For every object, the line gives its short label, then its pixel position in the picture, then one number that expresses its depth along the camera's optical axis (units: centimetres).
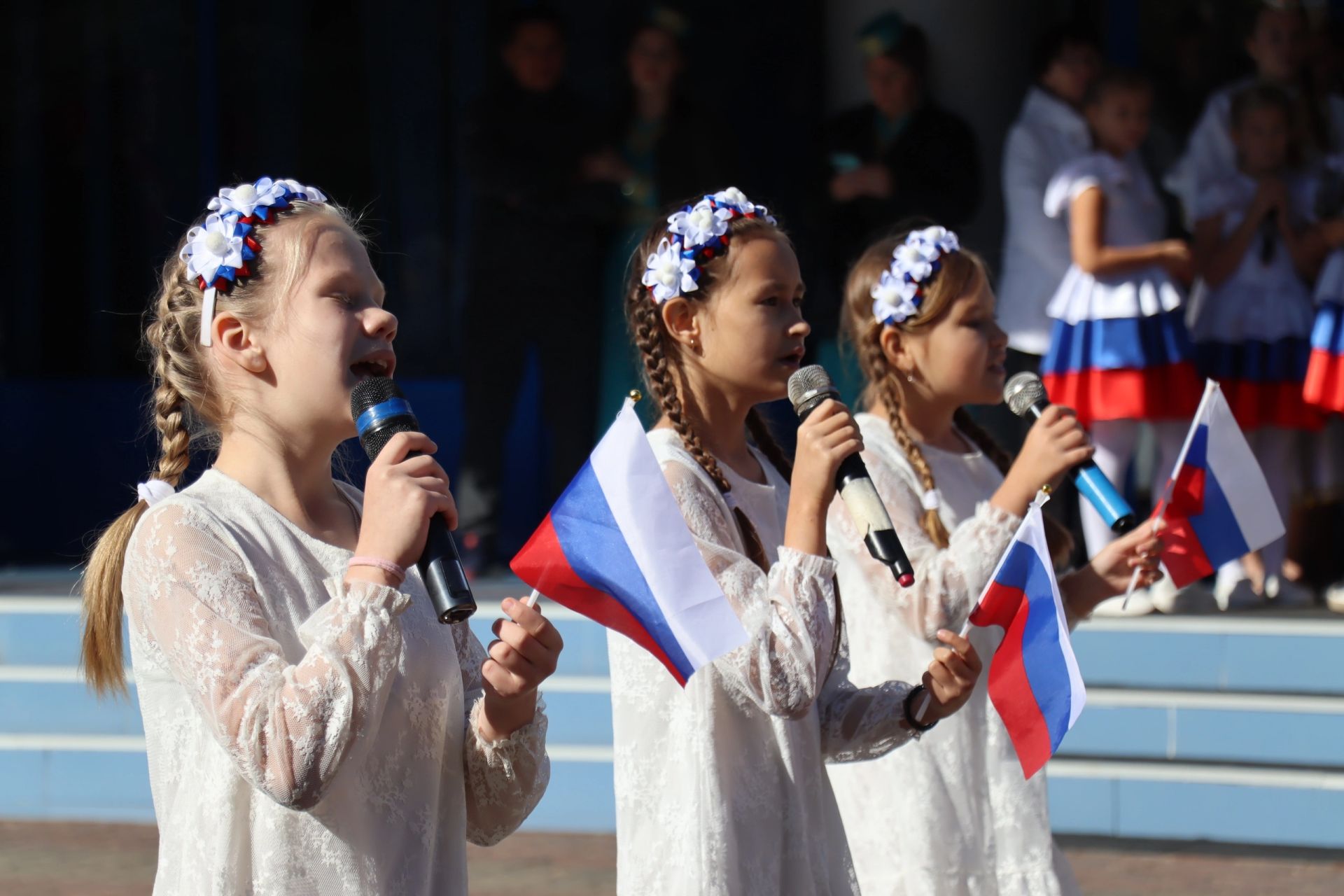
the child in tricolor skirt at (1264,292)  1320
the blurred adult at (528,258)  1432
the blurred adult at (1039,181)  1327
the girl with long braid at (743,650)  556
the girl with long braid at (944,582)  697
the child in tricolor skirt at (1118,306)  1266
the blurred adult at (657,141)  1444
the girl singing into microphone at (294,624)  438
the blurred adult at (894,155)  1384
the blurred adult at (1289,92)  1344
